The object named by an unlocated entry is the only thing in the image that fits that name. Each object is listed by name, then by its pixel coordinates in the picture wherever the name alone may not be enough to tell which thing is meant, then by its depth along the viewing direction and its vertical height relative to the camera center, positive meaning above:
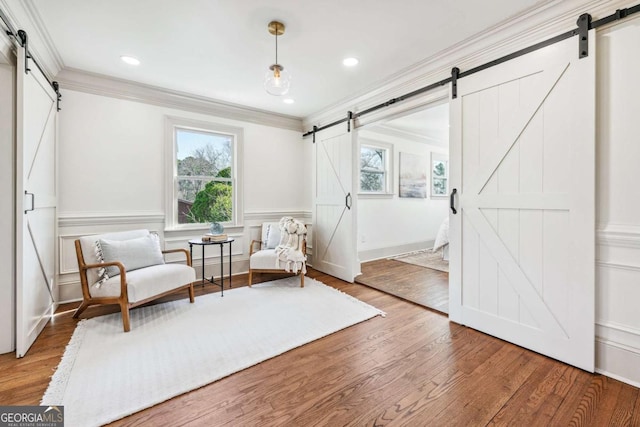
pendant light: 2.28 +1.13
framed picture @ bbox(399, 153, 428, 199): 5.71 +0.78
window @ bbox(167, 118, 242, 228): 3.83 +0.57
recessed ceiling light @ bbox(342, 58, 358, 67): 2.84 +1.58
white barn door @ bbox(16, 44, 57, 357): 2.05 +0.08
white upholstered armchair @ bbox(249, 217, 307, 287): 3.60 -0.53
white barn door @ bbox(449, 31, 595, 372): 1.87 +0.08
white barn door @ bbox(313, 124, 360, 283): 3.92 +0.10
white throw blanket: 3.61 -0.48
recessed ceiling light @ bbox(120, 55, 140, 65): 2.80 +1.58
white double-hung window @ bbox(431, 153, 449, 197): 6.30 +0.87
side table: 3.36 -0.37
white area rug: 1.63 -1.07
